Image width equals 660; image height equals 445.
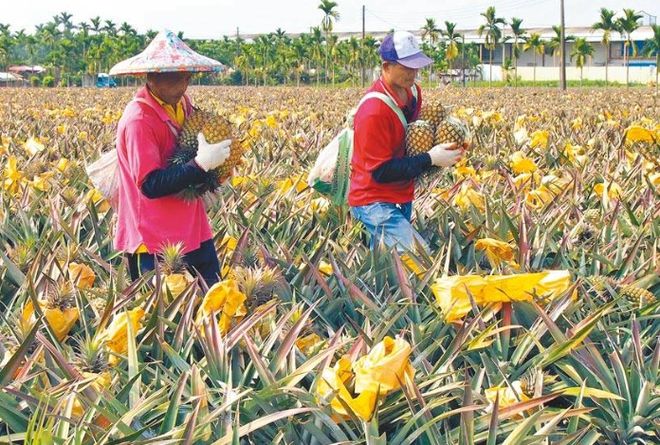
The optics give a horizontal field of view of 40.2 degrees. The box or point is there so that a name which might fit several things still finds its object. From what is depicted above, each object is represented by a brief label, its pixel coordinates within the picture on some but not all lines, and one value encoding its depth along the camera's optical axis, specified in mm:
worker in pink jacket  3047
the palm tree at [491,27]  63469
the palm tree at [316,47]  71750
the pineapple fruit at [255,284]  2646
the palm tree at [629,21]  54241
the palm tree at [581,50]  61281
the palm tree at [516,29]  63469
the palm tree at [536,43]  64869
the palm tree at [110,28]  92312
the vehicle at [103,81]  66500
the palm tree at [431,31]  69750
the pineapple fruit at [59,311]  2592
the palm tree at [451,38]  66562
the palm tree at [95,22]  89562
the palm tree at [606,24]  57344
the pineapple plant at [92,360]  2330
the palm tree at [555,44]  63759
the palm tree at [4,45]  71625
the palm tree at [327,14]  63862
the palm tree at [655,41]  47156
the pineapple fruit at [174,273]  2781
